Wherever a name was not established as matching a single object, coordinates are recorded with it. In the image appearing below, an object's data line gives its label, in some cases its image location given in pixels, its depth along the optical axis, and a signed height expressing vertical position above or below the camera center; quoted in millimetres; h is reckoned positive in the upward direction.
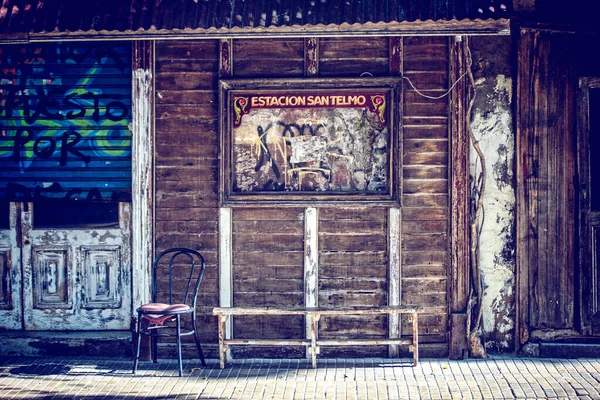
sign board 7168 +657
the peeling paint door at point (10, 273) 7508 -689
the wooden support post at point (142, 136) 7199 +724
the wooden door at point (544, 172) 7191 +314
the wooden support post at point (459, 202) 7102 +15
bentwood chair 7020 -803
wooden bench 6812 -1142
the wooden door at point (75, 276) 7512 -733
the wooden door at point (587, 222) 7211 -203
